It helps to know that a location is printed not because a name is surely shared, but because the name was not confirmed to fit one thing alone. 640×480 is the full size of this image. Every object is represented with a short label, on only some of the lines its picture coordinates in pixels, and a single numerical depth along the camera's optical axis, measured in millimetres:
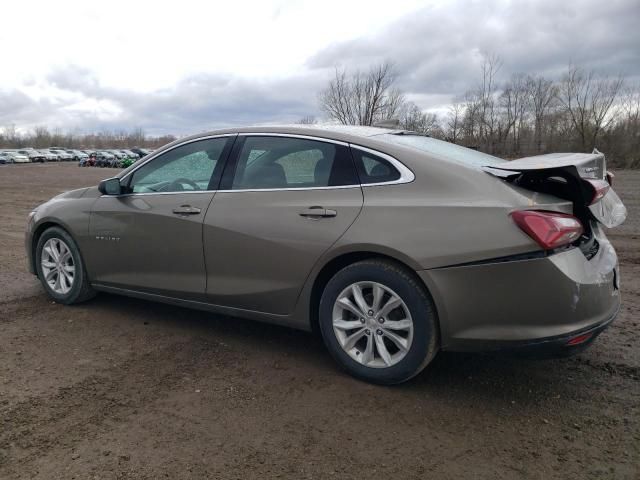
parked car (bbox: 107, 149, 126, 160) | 58456
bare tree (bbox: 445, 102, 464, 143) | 46928
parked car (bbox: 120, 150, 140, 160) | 59500
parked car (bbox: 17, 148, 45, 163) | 71812
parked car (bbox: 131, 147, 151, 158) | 63028
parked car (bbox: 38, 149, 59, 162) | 73875
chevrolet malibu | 2838
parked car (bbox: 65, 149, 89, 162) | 78306
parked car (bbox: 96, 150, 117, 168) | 55719
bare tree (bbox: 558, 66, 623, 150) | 39844
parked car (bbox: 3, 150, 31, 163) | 67612
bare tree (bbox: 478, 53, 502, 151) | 48219
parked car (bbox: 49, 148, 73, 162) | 76500
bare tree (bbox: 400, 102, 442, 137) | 30012
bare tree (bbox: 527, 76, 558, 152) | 45719
